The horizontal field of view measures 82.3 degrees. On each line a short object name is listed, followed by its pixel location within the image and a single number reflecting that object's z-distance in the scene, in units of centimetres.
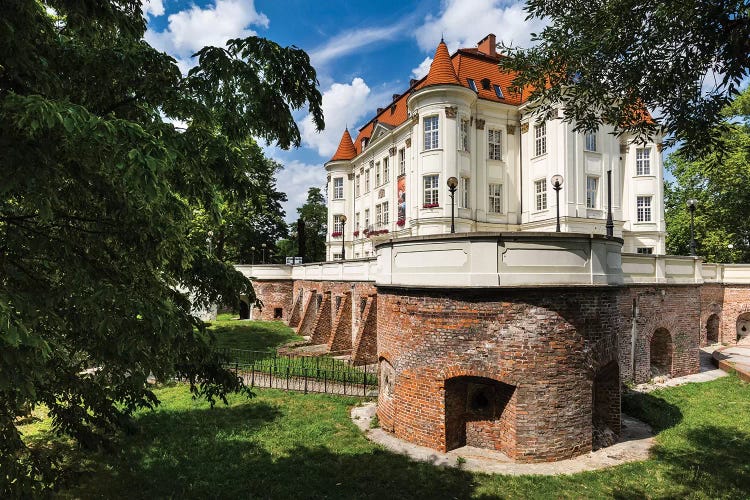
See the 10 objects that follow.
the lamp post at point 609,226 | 1159
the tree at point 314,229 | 6125
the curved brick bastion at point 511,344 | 845
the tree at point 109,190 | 300
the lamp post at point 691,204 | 1967
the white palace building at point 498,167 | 2608
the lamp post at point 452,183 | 1172
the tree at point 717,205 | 2722
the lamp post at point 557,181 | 1205
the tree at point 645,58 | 484
